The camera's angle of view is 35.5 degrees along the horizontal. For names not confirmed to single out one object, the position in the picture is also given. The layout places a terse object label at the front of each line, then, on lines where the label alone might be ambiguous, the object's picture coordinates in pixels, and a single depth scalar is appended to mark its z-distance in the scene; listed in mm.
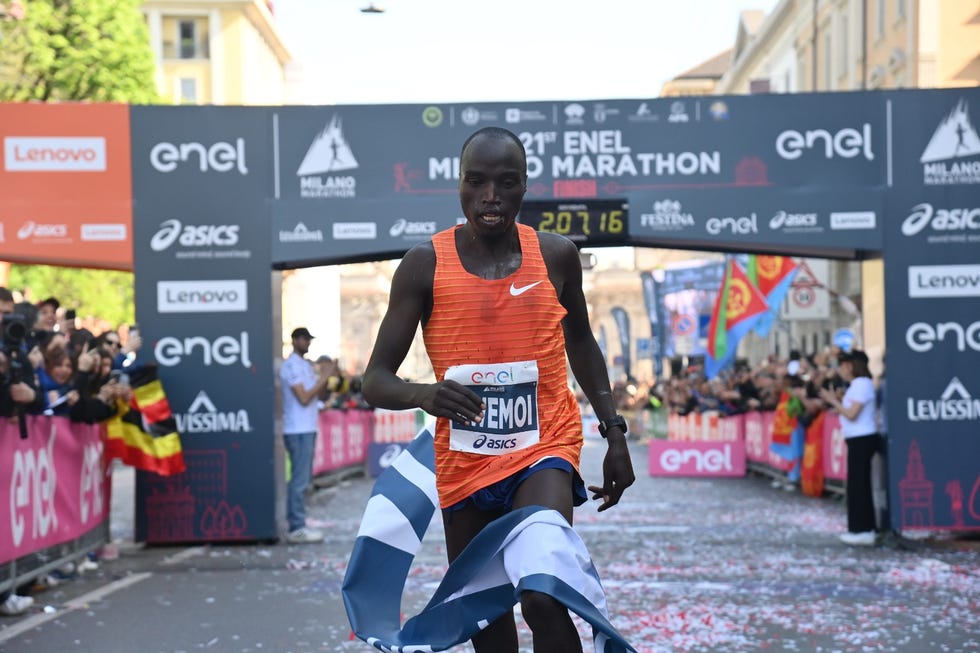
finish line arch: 13344
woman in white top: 13312
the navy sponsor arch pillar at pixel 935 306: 13312
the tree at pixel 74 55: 31891
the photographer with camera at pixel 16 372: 9328
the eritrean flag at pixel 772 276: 25094
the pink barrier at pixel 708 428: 26594
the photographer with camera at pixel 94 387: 11438
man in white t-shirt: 13914
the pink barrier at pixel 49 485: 9430
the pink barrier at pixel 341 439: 21141
